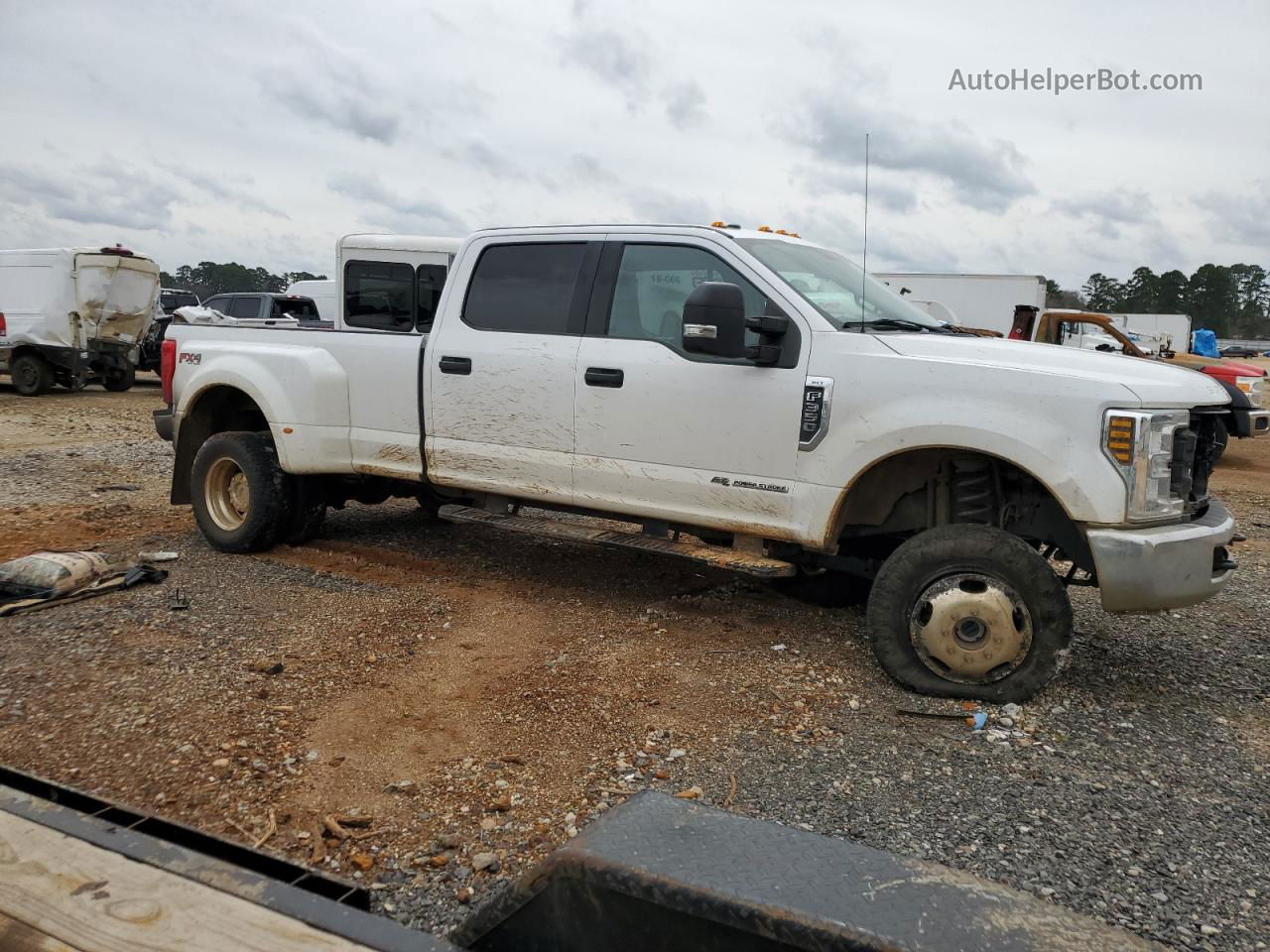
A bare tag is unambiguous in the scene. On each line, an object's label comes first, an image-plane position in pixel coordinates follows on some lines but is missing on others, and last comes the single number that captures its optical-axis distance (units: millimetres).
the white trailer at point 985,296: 23922
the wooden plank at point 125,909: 1472
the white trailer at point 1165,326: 45781
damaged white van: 17625
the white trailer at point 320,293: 23469
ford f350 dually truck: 4246
